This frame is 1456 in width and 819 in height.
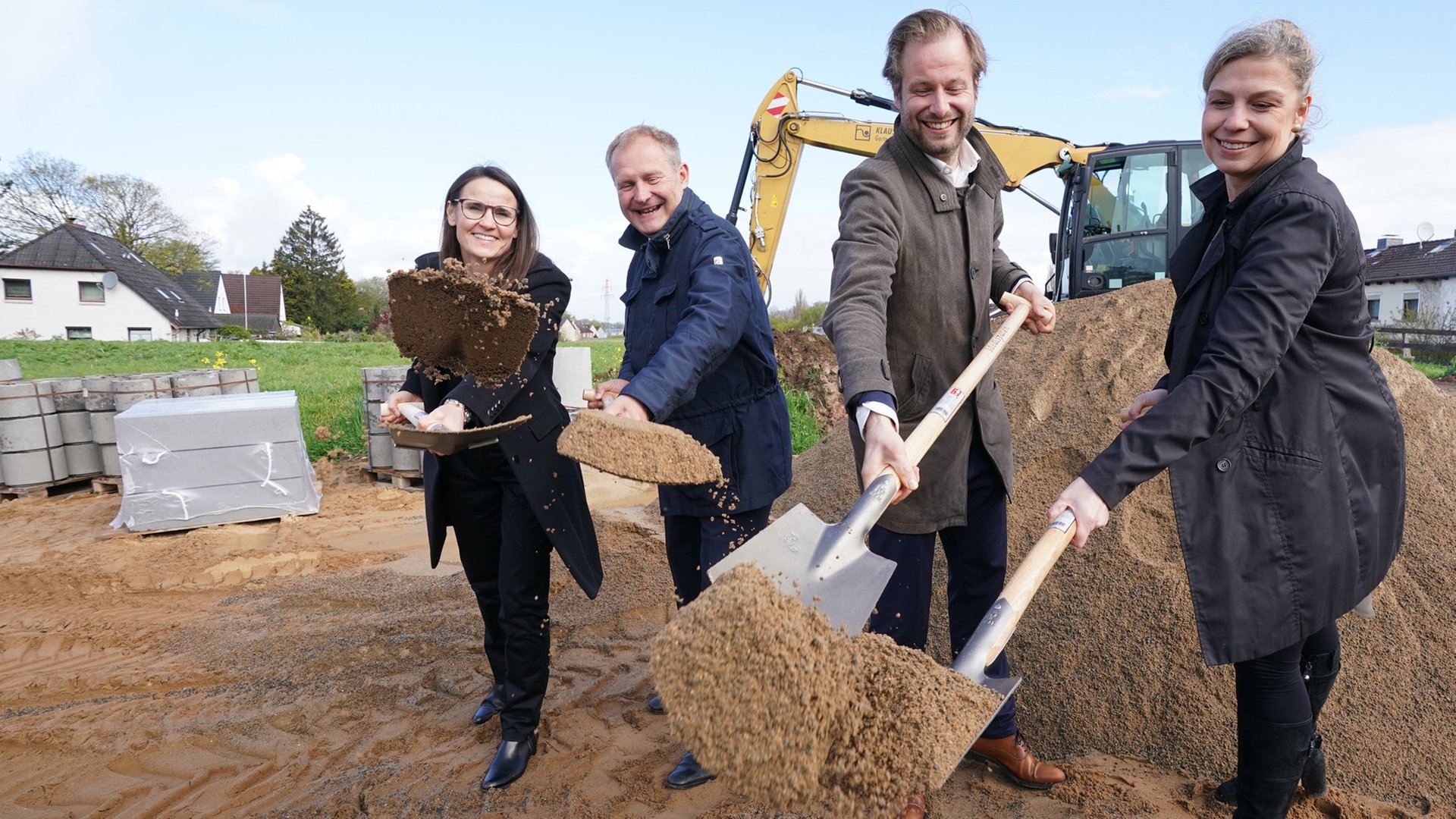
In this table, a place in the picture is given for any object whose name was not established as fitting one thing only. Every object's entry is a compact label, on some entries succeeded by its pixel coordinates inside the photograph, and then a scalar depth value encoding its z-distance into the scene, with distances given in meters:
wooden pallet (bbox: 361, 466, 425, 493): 7.09
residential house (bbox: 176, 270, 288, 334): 45.63
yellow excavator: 7.91
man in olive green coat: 1.90
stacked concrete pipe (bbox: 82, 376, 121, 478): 6.74
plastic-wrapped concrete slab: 5.49
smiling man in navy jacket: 2.41
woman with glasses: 2.51
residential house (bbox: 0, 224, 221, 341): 30.02
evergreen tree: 45.25
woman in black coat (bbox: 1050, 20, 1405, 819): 1.53
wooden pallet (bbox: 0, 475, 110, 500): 6.78
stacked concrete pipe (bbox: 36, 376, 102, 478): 6.83
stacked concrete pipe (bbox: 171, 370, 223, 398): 7.07
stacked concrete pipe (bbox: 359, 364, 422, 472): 6.91
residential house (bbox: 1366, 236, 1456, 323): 25.09
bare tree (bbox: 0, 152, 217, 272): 34.81
